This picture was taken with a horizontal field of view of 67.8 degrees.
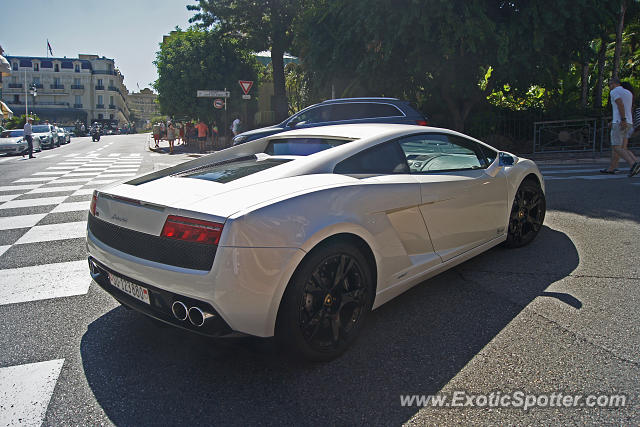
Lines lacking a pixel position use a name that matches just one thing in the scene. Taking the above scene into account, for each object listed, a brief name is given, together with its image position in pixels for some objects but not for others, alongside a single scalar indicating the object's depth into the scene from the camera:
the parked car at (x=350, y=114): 10.05
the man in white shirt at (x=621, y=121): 8.69
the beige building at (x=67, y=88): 88.44
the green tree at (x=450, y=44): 12.48
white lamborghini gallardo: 2.26
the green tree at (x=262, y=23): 24.97
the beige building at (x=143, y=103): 165.38
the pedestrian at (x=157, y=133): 33.24
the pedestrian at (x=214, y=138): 27.05
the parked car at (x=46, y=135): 28.30
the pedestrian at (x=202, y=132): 24.33
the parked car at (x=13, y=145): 21.03
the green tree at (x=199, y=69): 29.67
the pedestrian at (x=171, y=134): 23.62
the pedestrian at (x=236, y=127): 24.73
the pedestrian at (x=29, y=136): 20.56
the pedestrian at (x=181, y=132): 30.69
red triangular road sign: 19.24
